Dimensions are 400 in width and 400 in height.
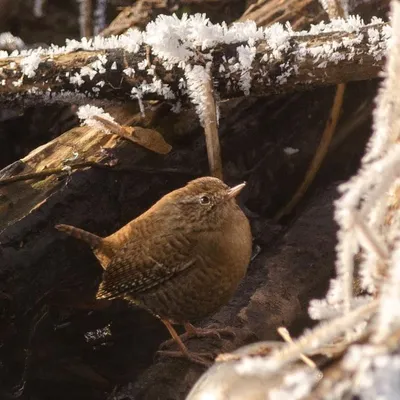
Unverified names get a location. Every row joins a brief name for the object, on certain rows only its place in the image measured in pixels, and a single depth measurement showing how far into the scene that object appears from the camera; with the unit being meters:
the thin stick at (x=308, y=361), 2.47
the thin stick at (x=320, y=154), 6.38
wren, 4.81
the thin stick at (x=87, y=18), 8.50
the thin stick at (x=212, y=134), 5.30
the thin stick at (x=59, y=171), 5.13
